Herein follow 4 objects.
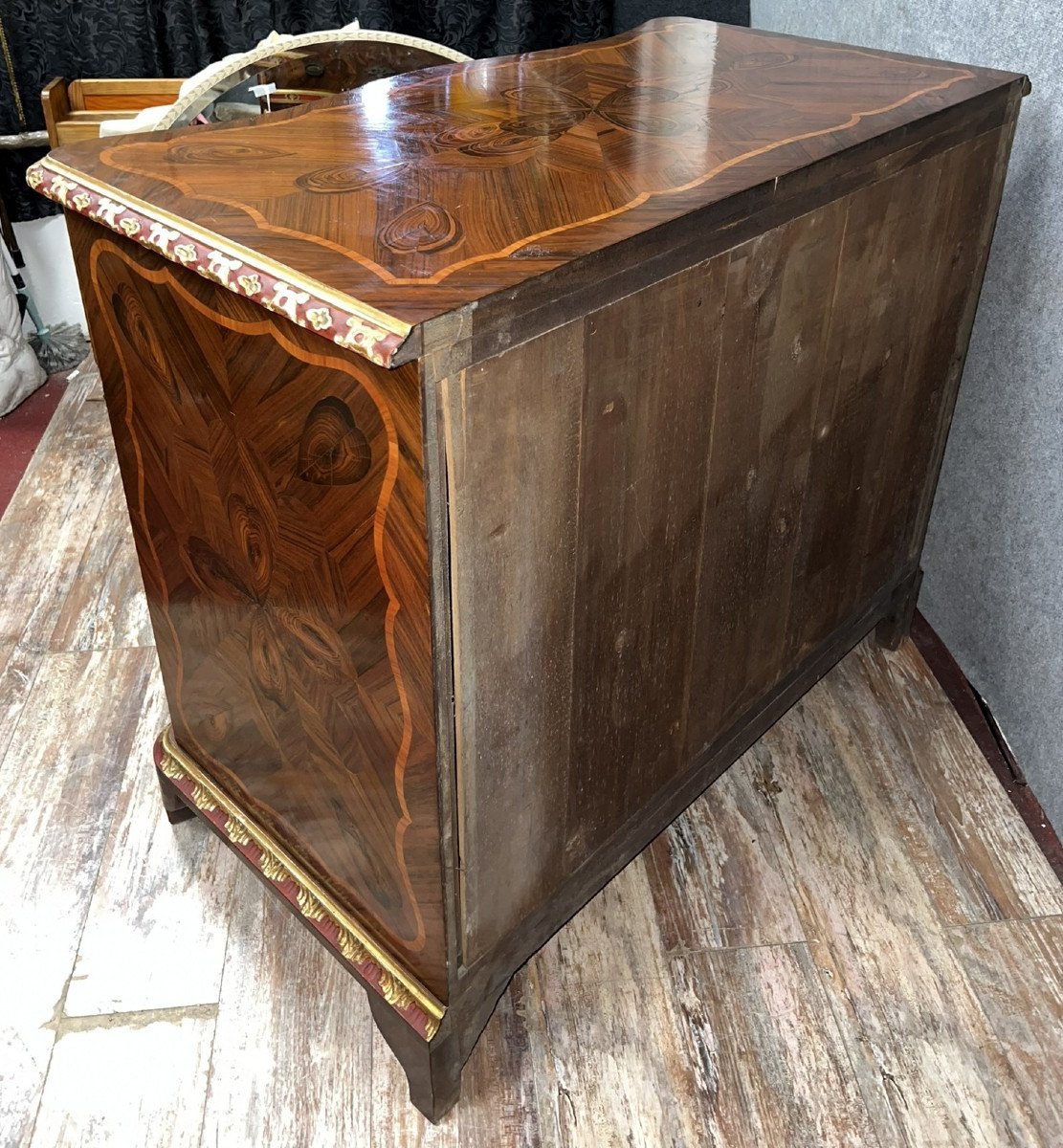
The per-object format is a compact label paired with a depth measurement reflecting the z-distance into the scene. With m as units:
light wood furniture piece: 2.17
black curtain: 2.34
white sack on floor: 2.51
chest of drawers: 0.82
